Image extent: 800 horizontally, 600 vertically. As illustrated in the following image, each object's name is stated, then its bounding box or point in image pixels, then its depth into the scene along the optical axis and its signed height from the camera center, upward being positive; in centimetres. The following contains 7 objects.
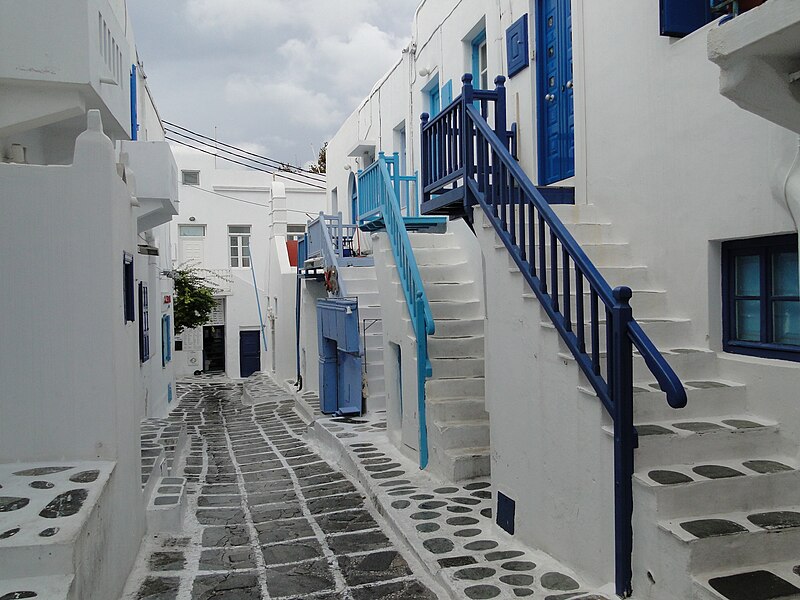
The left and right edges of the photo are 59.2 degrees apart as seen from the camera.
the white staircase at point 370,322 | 1054 -47
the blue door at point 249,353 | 2466 -204
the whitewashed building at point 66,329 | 342 -19
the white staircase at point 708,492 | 317 -102
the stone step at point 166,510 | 554 -170
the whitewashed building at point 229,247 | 2420 +174
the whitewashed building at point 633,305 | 335 -12
